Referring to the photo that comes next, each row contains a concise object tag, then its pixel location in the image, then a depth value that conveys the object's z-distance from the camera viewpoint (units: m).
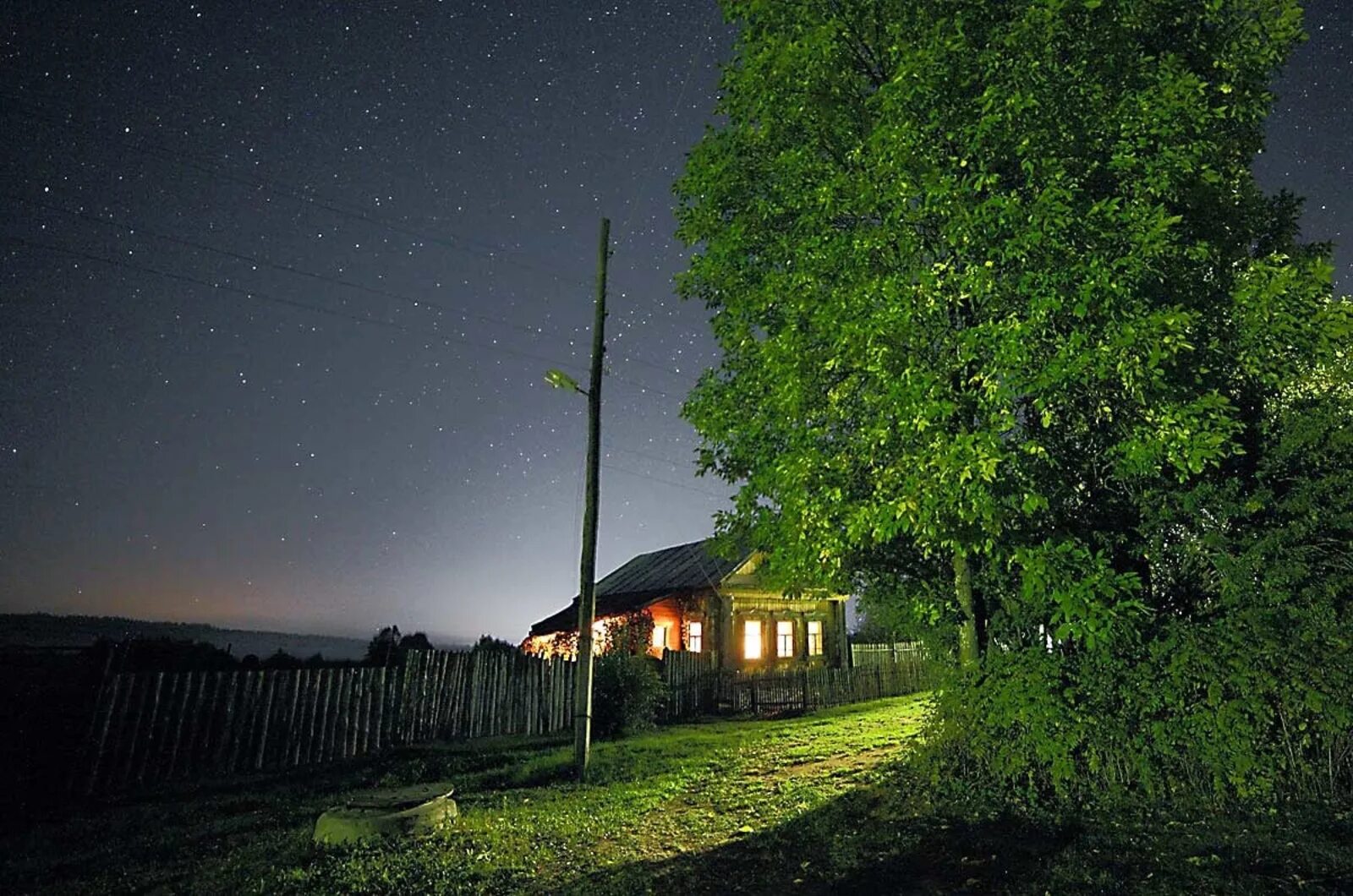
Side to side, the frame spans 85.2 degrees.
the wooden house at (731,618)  29.95
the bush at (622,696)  16.45
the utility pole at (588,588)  11.63
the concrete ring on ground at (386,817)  7.79
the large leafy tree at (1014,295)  7.60
